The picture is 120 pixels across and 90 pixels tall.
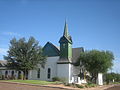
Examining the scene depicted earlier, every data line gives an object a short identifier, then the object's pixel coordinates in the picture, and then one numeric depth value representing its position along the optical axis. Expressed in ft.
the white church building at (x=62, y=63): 91.86
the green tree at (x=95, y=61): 89.76
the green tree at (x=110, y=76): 178.80
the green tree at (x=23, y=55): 85.58
